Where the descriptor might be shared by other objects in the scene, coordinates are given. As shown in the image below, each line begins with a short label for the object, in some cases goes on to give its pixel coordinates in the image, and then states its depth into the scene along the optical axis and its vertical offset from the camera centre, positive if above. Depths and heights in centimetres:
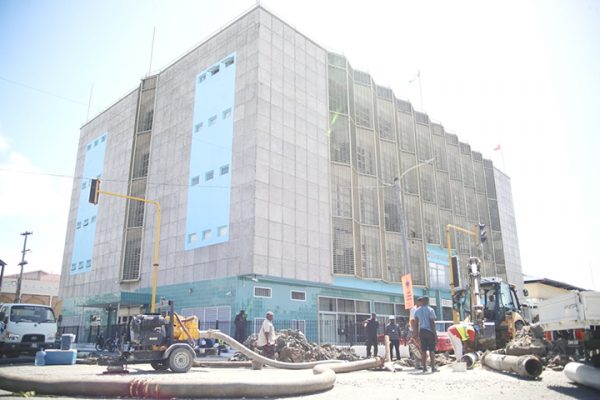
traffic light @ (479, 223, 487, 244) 2258 +427
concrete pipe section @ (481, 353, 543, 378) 955 -103
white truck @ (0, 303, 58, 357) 1719 -36
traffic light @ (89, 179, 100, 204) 1855 +532
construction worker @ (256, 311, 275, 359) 1537 -64
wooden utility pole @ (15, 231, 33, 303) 5650 +880
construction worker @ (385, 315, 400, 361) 1585 -51
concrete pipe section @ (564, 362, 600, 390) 770 -100
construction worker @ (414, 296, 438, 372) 1151 -31
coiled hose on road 720 -110
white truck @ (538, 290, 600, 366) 863 -3
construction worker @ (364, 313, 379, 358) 1633 -44
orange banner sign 1686 +106
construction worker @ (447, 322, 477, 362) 1312 -57
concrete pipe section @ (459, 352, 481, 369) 1275 -115
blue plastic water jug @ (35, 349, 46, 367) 1416 -123
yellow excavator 1680 +48
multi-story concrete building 2570 +862
